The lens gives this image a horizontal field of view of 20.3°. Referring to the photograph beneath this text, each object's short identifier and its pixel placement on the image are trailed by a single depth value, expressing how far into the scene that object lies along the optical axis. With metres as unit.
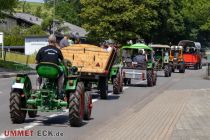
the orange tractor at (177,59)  48.20
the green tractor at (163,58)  40.03
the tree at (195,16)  91.81
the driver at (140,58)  27.53
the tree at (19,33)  80.81
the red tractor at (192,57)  57.99
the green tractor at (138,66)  27.28
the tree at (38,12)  131.50
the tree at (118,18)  64.19
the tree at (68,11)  120.71
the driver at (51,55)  12.43
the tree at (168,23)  73.94
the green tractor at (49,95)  12.26
